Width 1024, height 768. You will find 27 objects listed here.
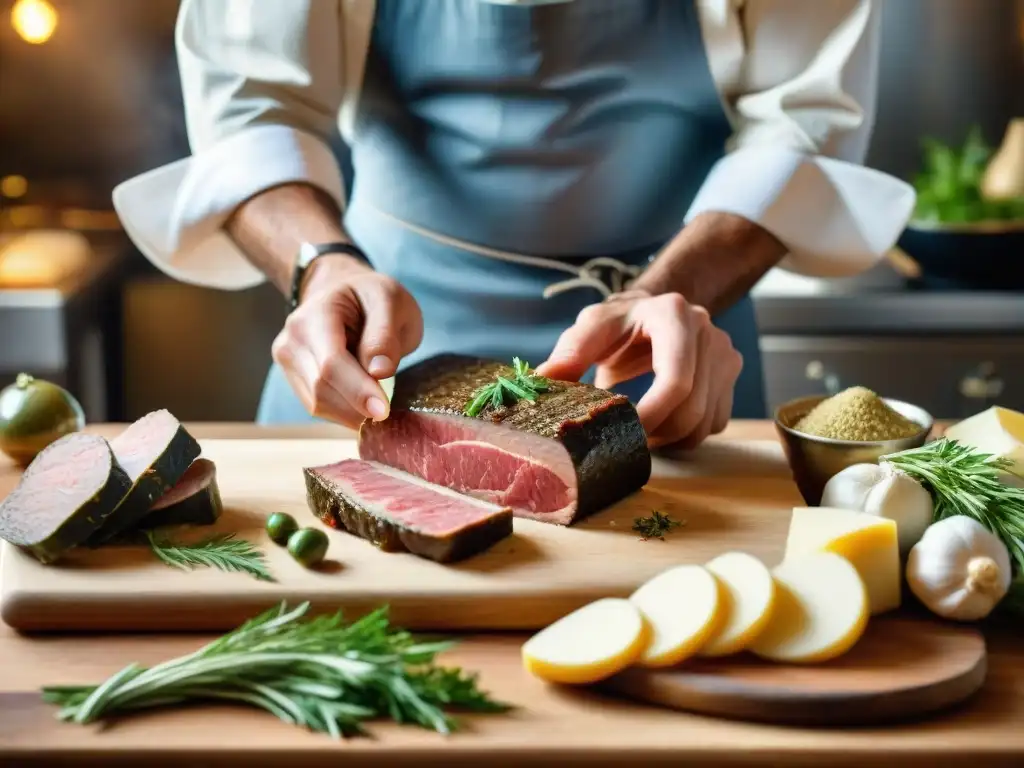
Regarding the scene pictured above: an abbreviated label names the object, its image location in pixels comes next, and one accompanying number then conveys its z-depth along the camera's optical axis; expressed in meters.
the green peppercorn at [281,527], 1.53
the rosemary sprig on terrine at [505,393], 1.69
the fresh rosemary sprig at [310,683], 1.19
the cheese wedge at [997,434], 1.57
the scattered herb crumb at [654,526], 1.58
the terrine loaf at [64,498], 1.47
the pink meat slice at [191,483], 1.59
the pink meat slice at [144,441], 1.57
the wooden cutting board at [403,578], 1.41
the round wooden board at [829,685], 1.21
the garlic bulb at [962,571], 1.35
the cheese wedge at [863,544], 1.36
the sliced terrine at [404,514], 1.49
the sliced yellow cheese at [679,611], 1.24
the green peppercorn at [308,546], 1.46
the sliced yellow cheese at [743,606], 1.26
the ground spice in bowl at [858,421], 1.68
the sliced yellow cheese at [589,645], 1.23
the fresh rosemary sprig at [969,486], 1.45
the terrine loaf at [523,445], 1.61
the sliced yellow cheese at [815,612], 1.27
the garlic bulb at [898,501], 1.45
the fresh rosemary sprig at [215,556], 1.46
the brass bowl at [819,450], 1.65
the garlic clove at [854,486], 1.50
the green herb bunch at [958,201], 3.16
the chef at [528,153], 2.10
